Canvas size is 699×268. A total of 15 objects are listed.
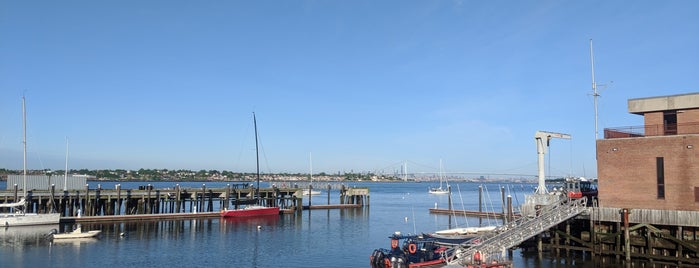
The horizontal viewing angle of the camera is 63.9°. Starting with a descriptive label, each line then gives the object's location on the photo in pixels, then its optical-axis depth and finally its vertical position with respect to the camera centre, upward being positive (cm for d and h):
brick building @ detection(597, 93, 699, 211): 3678 +49
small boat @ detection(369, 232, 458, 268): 3691 -594
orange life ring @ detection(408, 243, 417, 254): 3800 -551
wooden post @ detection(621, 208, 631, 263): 3809 -497
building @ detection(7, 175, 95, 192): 7838 -188
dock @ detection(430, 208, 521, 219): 8700 -763
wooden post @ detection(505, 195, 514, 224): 6177 -461
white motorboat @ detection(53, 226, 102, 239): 5241 -633
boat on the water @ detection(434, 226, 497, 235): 5858 -678
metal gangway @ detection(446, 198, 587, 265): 3706 -463
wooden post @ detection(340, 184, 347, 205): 10562 -529
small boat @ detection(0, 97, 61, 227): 6194 -554
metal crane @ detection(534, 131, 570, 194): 4678 +174
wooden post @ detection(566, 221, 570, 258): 4208 -541
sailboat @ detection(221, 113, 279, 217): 7762 -629
